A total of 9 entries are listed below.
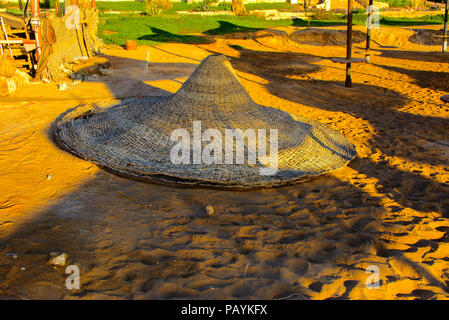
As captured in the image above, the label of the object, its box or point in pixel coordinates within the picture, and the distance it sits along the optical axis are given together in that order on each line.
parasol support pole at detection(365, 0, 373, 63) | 10.16
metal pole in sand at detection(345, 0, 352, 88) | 8.25
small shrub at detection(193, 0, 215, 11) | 34.75
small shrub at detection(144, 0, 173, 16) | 26.86
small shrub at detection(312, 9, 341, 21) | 25.62
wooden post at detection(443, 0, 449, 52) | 11.98
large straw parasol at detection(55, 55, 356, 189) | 3.74
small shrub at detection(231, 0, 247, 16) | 27.95
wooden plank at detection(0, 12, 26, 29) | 11.64
